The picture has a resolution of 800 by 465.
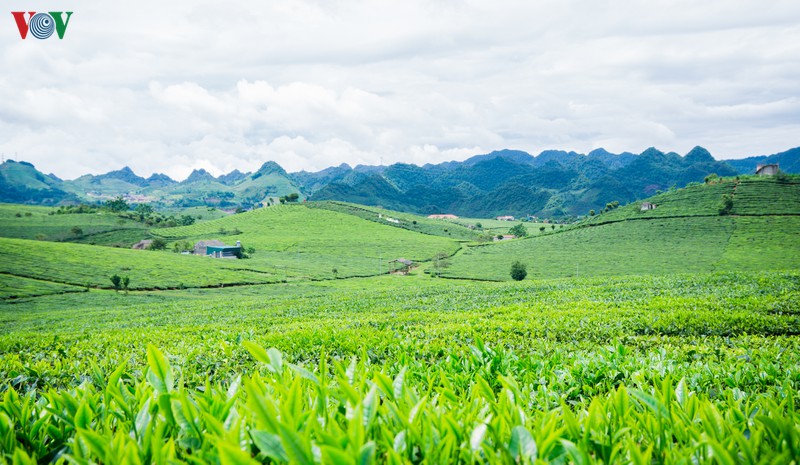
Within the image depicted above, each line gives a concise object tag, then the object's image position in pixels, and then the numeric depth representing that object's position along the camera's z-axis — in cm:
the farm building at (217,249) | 11869
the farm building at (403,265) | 10525
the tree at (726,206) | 11652
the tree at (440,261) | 10062
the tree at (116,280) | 7119
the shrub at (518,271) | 8355
